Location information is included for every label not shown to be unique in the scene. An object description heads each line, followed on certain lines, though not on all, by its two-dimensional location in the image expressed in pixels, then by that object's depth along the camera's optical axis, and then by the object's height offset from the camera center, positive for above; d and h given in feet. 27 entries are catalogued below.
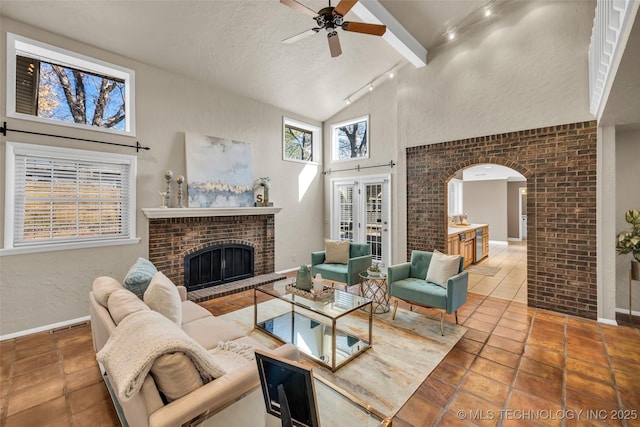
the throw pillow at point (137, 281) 7.84 -1.91
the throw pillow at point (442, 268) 11.36 -2.36
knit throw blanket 4.06 -2.19
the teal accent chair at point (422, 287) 10.43 -3.08
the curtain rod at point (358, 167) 19.05 +3.41
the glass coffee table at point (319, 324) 8.83 -4.46
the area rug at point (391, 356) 7.30 -4.66
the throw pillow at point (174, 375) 4.23 -2.55
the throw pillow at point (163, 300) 6.89 -2.18
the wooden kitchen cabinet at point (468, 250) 20.28 -2.92
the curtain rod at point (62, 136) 10.05 +3.24
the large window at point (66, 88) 10.57 +5.49
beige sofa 4.12 -2.90
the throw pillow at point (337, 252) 15.89 -2.26
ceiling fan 8.55 +6.43
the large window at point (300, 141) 20.40 +5.68
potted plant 11.19 -1.25
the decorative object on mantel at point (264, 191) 17.99 +1.52
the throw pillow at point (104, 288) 7.07 -1.97
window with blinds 10.36 +0.71
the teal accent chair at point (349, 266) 14.08 -2.93
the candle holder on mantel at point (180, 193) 14.26 +1.12
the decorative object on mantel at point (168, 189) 13.82 +1.32
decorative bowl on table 12.34 -2.68
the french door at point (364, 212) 19.69 +0.07
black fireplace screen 15.11 -3.02
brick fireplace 13.85 -1.11
